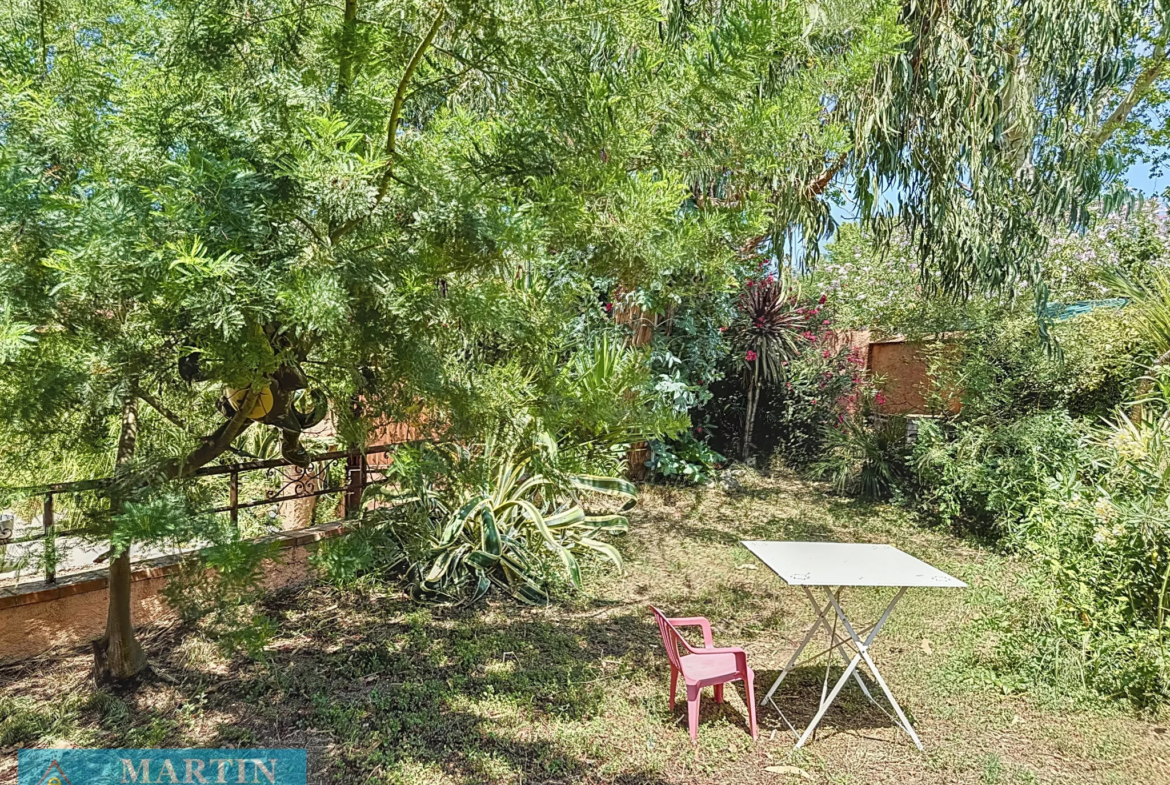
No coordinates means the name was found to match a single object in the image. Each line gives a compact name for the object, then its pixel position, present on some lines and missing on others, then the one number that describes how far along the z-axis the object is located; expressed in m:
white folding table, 2.94
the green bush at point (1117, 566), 3.34
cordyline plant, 9.09
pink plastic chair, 3.02
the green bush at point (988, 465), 5.70
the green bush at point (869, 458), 7.66
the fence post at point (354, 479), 4.71
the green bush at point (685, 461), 8.15
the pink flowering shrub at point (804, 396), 8.95
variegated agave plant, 4.62
